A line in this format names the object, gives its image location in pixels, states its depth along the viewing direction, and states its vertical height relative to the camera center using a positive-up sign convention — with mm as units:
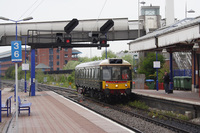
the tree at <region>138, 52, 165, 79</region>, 42000 +809
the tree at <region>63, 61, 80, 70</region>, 108475 +2758
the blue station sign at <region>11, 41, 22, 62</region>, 11383 +786
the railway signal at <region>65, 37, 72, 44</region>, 27342 +2747
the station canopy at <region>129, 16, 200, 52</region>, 15391 +1903
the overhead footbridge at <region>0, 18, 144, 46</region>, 35938 +4966
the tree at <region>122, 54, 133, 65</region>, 111194 +5169
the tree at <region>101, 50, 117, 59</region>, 108525 +6989
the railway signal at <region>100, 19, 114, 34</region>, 27828 +3961
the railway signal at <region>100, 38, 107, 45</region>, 28562 +2755
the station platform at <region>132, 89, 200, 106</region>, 15642 -1451
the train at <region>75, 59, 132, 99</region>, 22641 -365
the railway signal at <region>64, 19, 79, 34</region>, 27078 +3970
